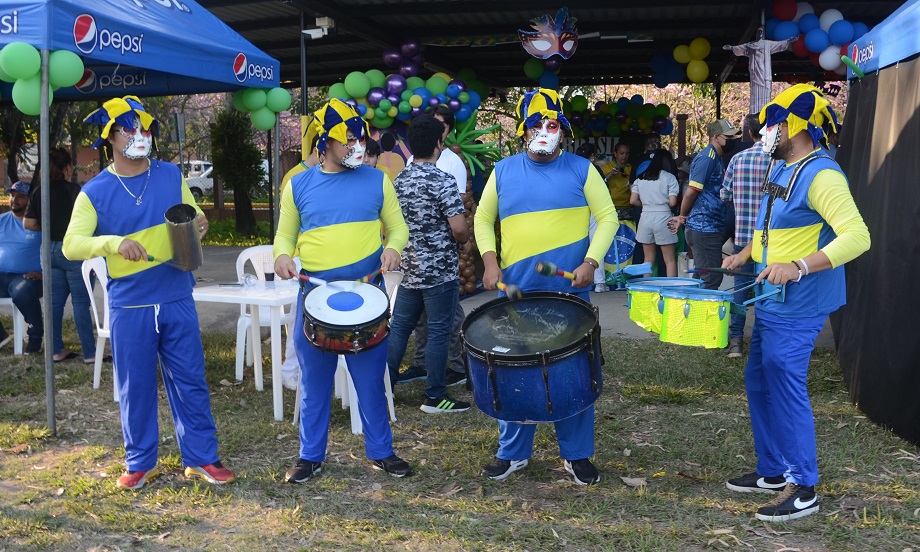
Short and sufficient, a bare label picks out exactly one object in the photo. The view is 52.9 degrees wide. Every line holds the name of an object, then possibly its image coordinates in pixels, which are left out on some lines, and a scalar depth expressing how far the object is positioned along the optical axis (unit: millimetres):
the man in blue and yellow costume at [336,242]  4395
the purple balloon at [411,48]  10297
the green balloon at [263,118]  7098
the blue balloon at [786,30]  8727
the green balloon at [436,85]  9539
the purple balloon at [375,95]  9438
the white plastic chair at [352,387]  5336
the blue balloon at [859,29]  8790
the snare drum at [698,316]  3898
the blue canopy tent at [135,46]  5040
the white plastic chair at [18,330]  7449
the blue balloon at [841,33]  8711
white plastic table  5602
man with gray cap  7023
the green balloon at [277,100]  7125
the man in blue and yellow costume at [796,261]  3680
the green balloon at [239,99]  7215
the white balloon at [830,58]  8789
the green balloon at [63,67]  5031
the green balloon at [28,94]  4957
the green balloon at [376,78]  9562
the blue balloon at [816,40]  8703
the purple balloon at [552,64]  11230
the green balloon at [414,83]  9555
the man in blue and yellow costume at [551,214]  4316
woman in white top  9328
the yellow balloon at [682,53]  11234
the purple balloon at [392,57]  10359
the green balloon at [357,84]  9383
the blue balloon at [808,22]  8688
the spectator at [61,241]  6973
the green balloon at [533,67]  11646
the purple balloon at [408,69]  10250
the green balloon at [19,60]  4758
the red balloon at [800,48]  8883
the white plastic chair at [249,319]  6238
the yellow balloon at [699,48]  10992
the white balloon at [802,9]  8727
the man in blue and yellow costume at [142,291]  4258
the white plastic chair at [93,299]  6281
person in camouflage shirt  5520
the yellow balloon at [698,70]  11231
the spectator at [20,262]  7289
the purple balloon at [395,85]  9430
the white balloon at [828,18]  8812
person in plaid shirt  6200
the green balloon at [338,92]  9723
